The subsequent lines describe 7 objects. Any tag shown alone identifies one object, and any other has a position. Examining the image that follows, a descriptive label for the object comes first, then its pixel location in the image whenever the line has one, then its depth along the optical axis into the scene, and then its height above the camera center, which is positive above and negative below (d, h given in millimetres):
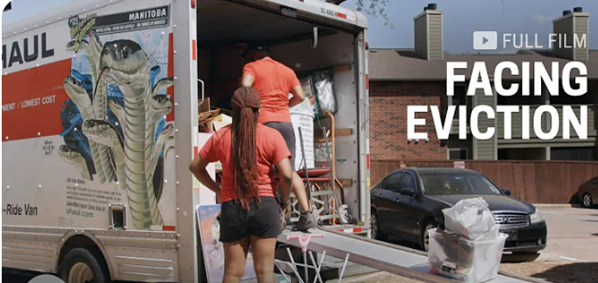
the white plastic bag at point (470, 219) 4457 -512
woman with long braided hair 4352 -278
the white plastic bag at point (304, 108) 7195 +383
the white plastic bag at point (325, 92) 7715 +591
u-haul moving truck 5641 +210
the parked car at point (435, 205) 10086 -1015
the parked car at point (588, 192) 24688 -1930
